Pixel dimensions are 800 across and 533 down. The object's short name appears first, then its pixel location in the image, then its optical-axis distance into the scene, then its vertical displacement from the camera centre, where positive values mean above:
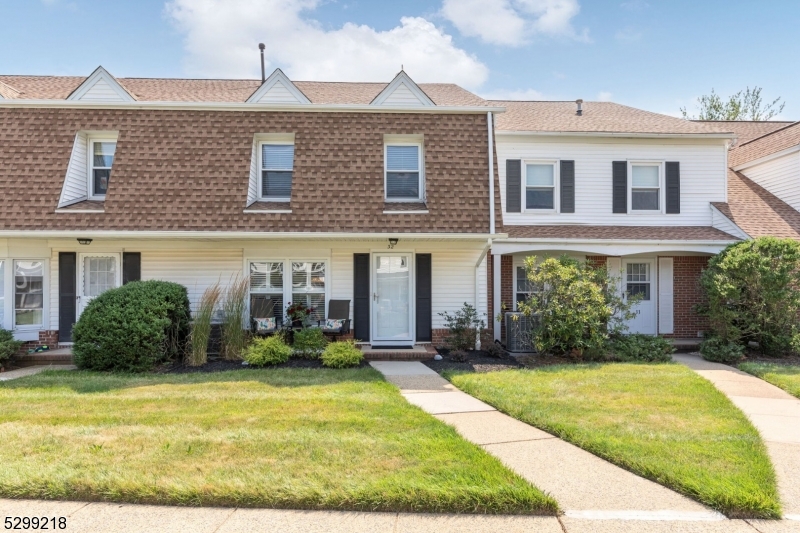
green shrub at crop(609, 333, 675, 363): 9.16 -1.54
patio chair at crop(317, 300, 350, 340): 9.58 -0.97
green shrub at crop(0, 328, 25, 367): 8.45 -1.36
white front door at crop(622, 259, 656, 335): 12.02 -0.34
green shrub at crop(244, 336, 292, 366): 8.52 -1.50
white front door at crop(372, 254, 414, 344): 10.28 -0.57
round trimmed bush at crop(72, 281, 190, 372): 8.08 -1.02
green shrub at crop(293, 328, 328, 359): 9.02 -1.38
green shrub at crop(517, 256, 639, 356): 8.84 -0.61
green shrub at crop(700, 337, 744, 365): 9.09 -1.56
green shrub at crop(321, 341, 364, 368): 8.49 -1.54
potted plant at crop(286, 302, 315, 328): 9.56 -0.83
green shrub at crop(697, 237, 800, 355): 9.13 -0.40
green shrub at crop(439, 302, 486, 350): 9.93 -1.18
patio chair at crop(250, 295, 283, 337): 9.46 -0.92
